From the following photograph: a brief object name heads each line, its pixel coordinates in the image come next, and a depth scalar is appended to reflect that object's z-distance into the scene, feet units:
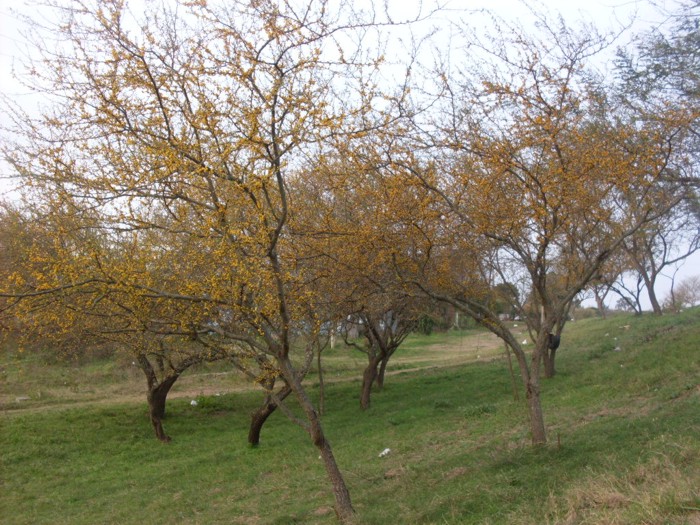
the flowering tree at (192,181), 20.76
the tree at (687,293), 154.92
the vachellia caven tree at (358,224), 25.52
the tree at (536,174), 24.35
